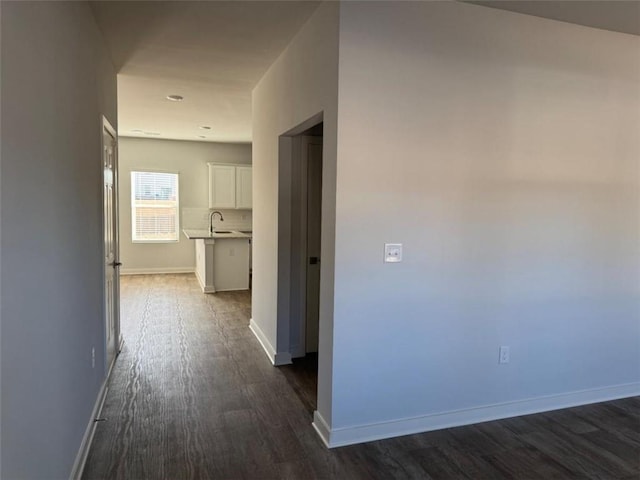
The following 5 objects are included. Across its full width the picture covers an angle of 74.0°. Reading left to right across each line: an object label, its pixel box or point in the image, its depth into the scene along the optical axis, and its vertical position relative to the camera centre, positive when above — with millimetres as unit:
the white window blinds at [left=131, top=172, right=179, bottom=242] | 8500 +14
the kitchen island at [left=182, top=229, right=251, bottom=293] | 6832 -857
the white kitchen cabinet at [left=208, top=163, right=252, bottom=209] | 8688 +477
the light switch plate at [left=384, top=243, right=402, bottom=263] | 2578 -243
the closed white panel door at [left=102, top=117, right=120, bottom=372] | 3432 -290
